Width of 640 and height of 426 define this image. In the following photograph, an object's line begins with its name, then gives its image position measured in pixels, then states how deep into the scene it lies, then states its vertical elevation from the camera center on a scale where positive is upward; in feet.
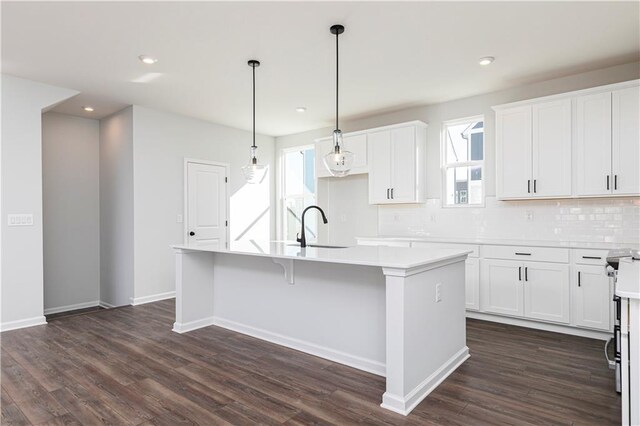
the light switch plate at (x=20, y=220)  13.19 -0.29
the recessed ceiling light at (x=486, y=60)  11.76 +4.68
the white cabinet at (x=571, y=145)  11.64 +2.10
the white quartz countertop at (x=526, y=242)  11.85 -1.21
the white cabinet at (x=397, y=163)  16.30 +2.03
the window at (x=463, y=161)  15.71 +2.00
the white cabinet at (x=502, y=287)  12.90 -2.76
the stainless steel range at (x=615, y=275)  8.15 -1.53
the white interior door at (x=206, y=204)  18.90 +0.33
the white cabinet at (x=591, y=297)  11.36 -2.76
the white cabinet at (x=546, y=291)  12.07 -2.74
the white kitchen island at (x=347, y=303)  7.66 -2.54
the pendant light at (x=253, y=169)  12.61 +1.37
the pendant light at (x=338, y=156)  9.92 +1.42
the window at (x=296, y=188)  22.63 +1.34
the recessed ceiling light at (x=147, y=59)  11.68 +4.76
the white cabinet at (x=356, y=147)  17.87 +3.03
